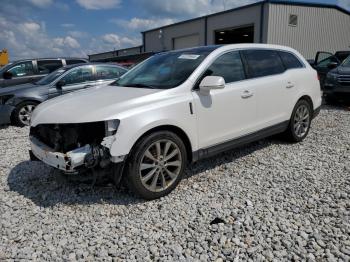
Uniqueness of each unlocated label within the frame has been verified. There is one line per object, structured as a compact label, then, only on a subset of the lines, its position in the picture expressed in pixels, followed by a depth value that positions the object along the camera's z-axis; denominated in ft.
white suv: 10.76
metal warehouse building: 68.64
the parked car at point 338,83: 29.60
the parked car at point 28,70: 32.73
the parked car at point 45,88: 24.74
